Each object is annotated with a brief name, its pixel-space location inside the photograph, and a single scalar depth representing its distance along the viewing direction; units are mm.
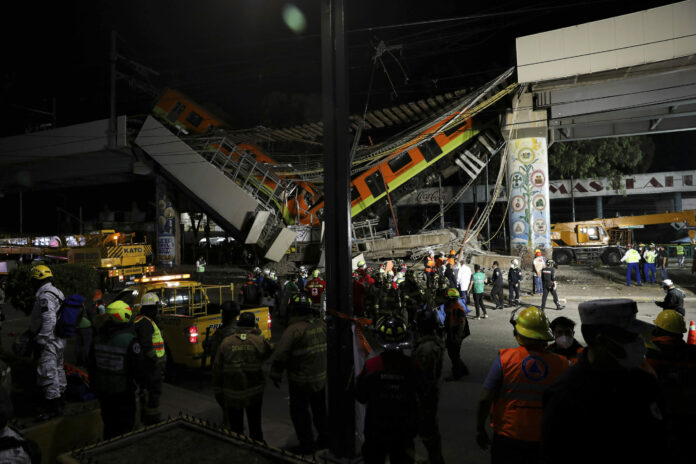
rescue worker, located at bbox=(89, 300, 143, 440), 4391
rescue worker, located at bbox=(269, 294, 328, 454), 4688
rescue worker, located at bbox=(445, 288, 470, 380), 7453
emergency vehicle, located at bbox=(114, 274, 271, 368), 7418
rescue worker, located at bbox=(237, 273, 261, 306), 11492
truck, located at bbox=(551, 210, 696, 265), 26312
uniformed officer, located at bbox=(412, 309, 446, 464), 4234
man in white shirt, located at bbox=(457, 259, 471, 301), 13820
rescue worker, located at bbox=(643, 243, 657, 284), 18203
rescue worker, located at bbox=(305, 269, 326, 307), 10852
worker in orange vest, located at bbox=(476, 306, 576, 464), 3078
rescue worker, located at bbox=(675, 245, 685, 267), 23989
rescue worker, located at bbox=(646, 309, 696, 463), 3230
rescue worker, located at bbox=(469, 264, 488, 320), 13250
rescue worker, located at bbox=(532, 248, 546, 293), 15602
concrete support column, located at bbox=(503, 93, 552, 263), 20438
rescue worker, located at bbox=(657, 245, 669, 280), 18562
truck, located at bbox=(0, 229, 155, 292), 19891
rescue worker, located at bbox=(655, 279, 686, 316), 8173
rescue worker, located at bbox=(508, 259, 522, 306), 15070
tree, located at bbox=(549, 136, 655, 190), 29203
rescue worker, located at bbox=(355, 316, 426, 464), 3264
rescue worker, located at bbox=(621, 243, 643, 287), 17719
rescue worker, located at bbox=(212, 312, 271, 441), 4469
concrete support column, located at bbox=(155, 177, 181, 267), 28234
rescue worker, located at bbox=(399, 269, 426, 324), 10859
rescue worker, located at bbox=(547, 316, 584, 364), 4512
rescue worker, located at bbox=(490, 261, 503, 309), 14586
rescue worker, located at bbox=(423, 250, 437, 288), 15467
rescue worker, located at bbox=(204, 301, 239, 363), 5559
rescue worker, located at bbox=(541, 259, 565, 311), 13570
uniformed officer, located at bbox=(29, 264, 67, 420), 5402
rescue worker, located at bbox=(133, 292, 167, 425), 4633
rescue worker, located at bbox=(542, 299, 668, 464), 1887
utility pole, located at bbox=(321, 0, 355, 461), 4258
